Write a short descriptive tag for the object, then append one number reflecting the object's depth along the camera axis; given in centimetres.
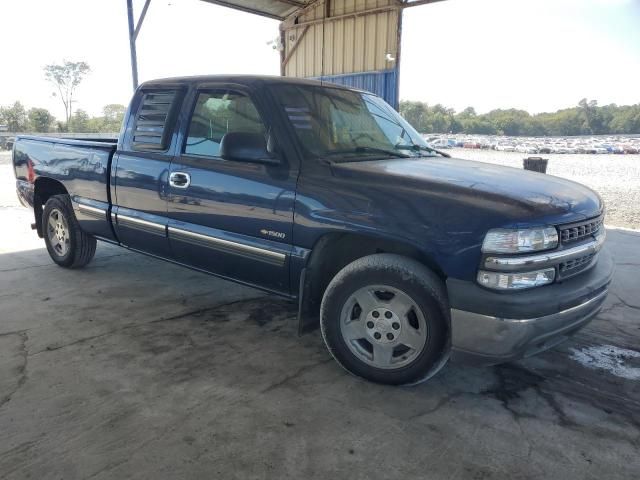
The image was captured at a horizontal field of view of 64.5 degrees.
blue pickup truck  257
